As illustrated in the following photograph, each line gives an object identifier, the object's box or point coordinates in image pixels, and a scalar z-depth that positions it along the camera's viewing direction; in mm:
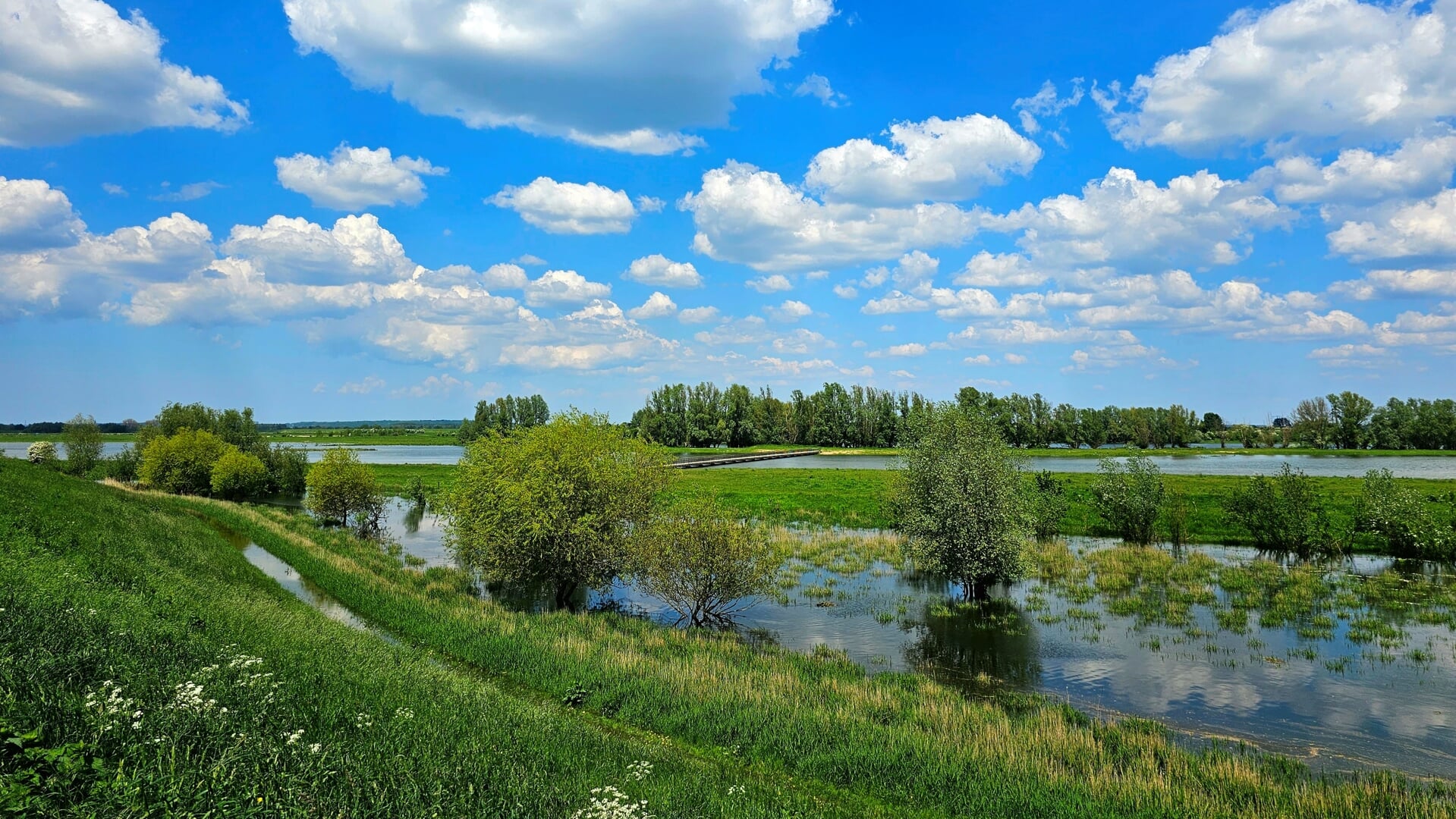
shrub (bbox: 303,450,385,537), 58781
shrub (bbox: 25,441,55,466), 91375
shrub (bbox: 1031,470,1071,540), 48906
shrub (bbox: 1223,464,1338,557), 44281
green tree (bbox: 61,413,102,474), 94188
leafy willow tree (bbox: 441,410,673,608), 30938
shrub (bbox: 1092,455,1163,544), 48281
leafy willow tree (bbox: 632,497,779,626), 28641
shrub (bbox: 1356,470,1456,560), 40781
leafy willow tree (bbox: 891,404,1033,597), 32531
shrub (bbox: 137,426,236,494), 79688
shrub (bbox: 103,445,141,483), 93062
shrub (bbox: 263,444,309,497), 86562
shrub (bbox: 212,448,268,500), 76500
